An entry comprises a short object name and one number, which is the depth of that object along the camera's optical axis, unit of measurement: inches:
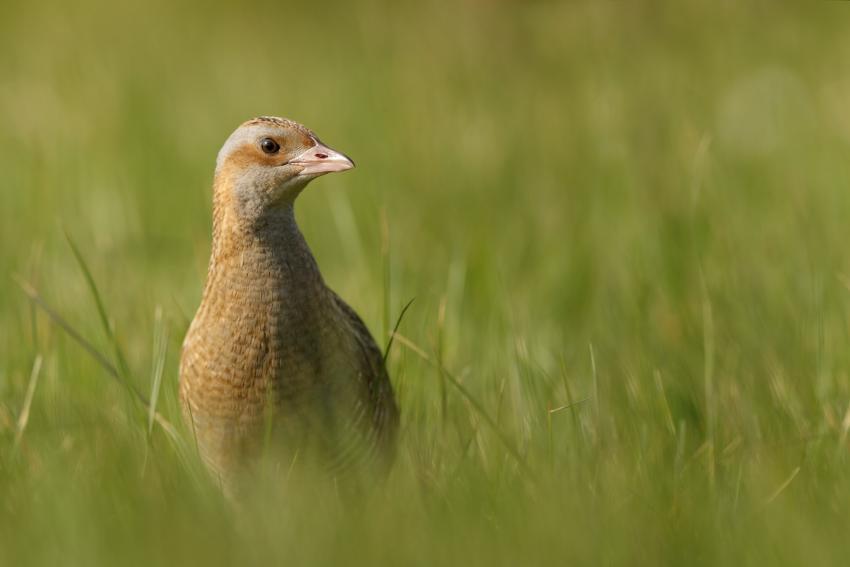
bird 266.4
